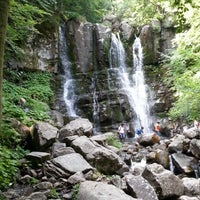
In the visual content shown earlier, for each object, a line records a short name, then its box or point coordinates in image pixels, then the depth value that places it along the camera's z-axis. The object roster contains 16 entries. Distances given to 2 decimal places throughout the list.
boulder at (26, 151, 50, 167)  7.88
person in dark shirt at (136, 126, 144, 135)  15.12
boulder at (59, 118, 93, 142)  10.41
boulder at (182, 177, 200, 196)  7.13
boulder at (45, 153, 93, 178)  7.10
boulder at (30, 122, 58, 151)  8.89
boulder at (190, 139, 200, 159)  10.41
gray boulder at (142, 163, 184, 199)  6.73
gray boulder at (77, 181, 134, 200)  5.04
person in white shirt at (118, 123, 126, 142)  14.70
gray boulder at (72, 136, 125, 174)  8.29
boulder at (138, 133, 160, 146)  12.88
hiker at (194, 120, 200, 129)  12.83
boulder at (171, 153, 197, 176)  9.48
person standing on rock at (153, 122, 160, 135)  15.64
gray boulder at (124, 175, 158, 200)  6.05
